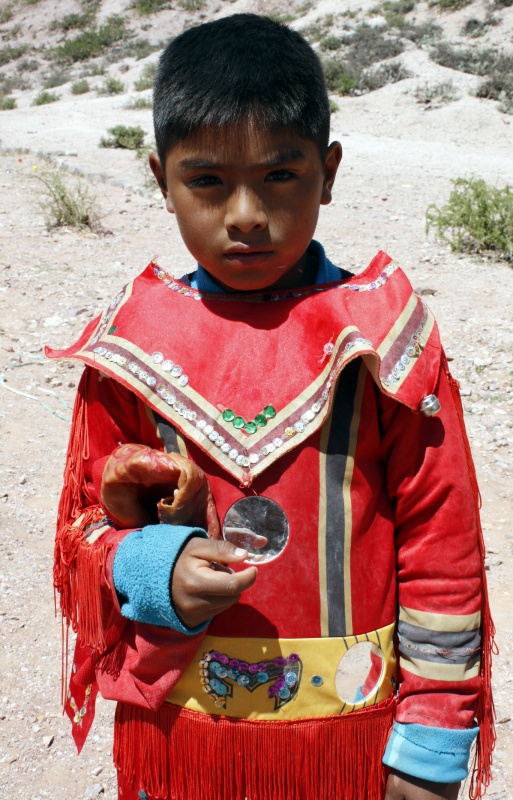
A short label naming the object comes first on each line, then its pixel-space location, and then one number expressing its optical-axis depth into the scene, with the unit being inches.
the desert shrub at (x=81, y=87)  766.5
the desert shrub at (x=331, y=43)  725.9
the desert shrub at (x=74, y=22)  1175.0
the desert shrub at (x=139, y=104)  598.1
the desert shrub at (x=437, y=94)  526.3
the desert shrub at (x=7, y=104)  703.8
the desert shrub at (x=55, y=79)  849.5
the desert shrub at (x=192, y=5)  1133.1
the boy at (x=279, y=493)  48.1
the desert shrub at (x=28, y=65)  1000.9
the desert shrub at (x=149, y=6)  1141.7
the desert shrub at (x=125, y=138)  433.7
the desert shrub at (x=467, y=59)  586.9
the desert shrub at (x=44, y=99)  721.0
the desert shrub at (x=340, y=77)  582.9
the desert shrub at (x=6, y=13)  1293.1
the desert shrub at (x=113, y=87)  720.3
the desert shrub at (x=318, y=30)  793.6
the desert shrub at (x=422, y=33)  714.2
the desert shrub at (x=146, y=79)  694.5
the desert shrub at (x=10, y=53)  1079.6
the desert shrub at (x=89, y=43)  989.2
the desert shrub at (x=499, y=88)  514.4
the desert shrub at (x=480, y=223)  256.4
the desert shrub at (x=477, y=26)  720.2
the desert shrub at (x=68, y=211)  281.4
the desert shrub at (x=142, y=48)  912.7
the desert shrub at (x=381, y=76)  583.5
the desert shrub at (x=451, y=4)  781.3
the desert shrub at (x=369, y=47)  644.7
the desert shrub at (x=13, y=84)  883.4
